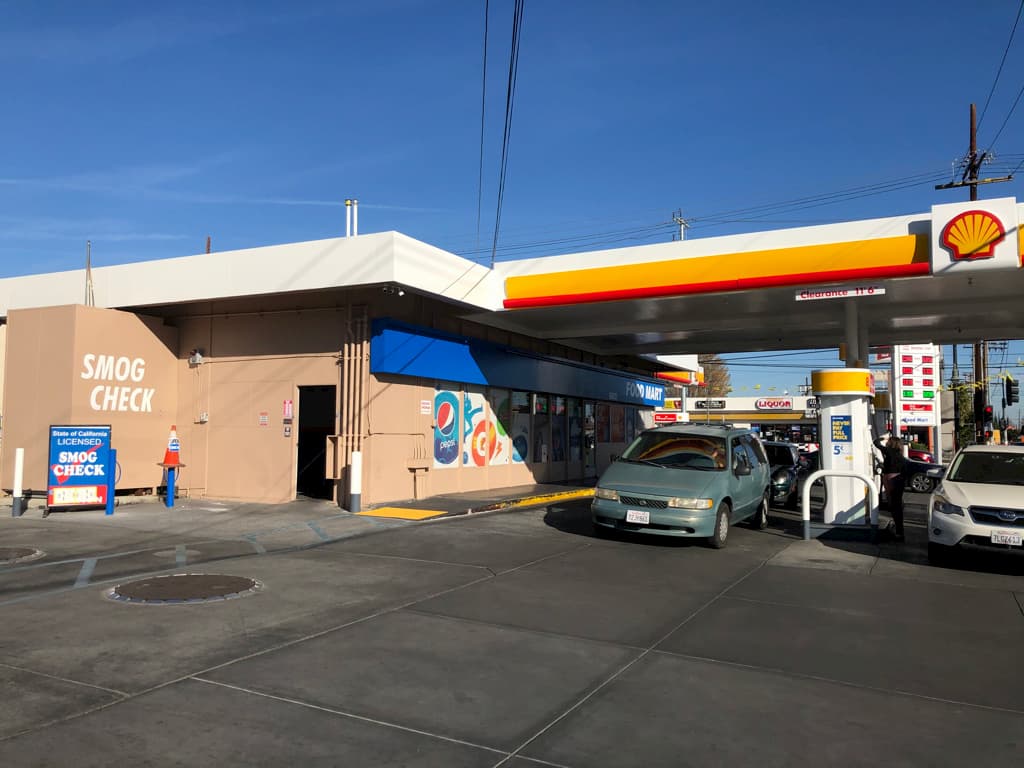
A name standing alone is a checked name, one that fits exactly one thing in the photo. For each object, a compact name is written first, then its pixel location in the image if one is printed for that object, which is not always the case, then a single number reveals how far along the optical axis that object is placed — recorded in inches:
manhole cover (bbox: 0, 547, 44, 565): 363.6
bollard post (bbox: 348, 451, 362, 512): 552.4
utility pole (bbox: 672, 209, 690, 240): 1561.0
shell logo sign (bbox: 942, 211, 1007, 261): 481.1
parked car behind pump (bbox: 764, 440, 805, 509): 688.4
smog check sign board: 530.0
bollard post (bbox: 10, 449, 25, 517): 522.0
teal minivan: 433.4
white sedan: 365.1
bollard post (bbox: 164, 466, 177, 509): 583.2
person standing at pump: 493.0
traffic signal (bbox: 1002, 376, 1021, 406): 1026.1
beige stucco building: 579.8
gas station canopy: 495.8
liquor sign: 2517.2
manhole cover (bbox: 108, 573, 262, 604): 294.0
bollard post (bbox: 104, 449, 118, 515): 542.9
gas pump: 522.3
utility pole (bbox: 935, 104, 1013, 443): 1083.9
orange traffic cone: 580.4
